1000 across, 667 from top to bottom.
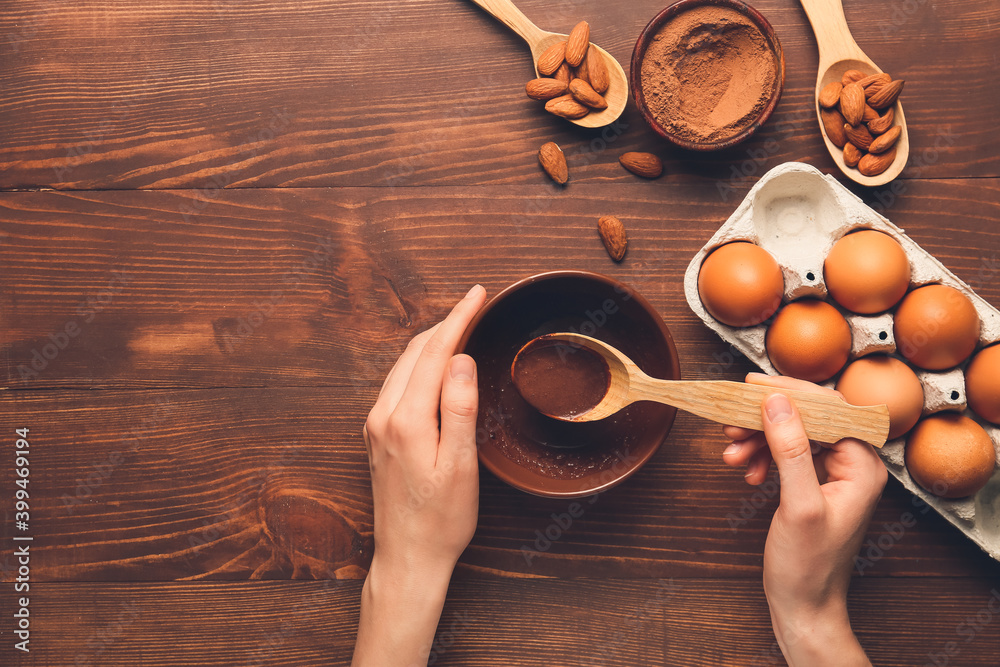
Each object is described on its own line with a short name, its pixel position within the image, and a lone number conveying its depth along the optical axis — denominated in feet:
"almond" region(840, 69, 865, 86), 2.86
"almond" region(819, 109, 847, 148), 2.84
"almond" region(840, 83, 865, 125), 2.76
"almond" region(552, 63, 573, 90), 2.88
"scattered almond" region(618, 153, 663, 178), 2.89
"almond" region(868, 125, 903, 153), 2.76
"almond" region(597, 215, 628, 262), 2.86
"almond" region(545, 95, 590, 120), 2.84
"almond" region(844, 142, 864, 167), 2.82
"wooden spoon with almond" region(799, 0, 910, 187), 2.85
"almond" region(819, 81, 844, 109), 2.82
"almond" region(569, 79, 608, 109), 2.83
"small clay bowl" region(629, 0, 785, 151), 2.68
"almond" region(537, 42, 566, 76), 2.86
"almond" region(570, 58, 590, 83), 2.88
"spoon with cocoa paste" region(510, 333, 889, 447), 2.27
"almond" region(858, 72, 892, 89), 2.78
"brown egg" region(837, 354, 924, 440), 2.45
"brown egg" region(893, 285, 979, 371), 2.45
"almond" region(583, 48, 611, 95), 2.86
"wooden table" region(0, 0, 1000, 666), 2.93
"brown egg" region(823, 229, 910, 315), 2.48
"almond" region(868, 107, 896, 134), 2.78
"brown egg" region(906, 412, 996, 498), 2.45
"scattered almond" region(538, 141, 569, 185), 2.89
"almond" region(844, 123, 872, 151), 2.80
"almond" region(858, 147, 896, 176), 2.79
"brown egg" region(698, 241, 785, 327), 2.49
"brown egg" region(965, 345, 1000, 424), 2.50
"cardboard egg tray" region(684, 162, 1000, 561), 2.58
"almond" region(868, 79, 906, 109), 2.74
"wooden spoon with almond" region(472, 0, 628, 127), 2.89
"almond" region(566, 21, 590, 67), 2.84
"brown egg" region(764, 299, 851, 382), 2.47
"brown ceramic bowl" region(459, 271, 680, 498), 2.57
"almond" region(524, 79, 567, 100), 2.86
